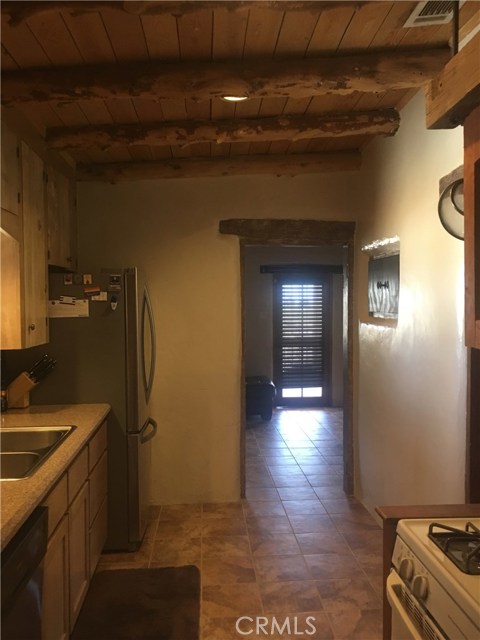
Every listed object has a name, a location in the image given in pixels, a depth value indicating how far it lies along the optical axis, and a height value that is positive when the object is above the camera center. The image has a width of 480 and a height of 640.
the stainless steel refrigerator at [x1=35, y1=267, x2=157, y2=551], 2.90 -0.32
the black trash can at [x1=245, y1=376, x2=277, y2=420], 6.17 -1.17
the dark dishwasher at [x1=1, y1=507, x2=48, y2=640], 1.39 -0.85
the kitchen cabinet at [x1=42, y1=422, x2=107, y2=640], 1.84 -1.05
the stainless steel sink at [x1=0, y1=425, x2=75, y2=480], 2.36 -0.65
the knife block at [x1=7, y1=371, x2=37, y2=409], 2.77 -0.47
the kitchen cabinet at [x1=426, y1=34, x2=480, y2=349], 1.24 +0.48
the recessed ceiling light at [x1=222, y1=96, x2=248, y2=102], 2.25 +1.03
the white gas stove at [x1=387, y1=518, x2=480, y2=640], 1.09 -0.70
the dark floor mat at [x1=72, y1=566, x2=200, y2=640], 2.21 -1.51
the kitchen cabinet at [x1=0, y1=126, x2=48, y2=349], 2.25 +0.34
